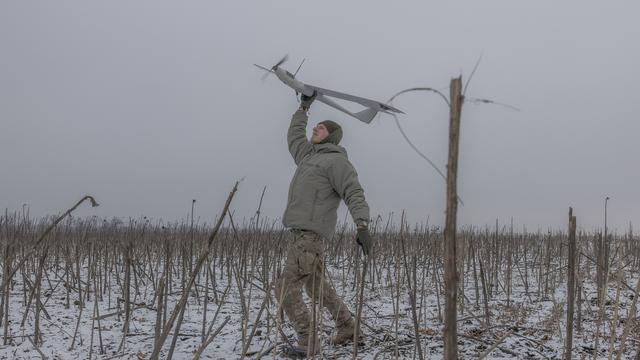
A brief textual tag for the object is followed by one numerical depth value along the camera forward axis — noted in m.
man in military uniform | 3.08
